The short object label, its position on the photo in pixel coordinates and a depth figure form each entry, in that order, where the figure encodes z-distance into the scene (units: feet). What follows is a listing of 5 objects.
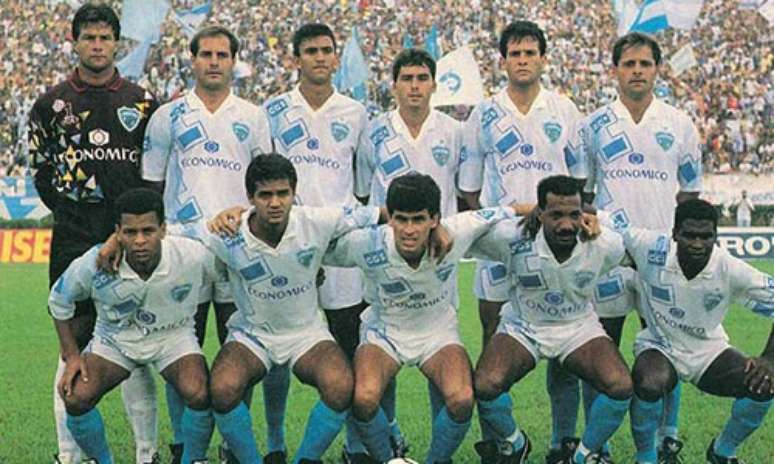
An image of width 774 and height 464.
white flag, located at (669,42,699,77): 58.18
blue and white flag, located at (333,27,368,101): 52.34
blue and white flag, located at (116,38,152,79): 49.16
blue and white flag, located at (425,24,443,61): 61.82
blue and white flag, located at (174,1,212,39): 56.24
